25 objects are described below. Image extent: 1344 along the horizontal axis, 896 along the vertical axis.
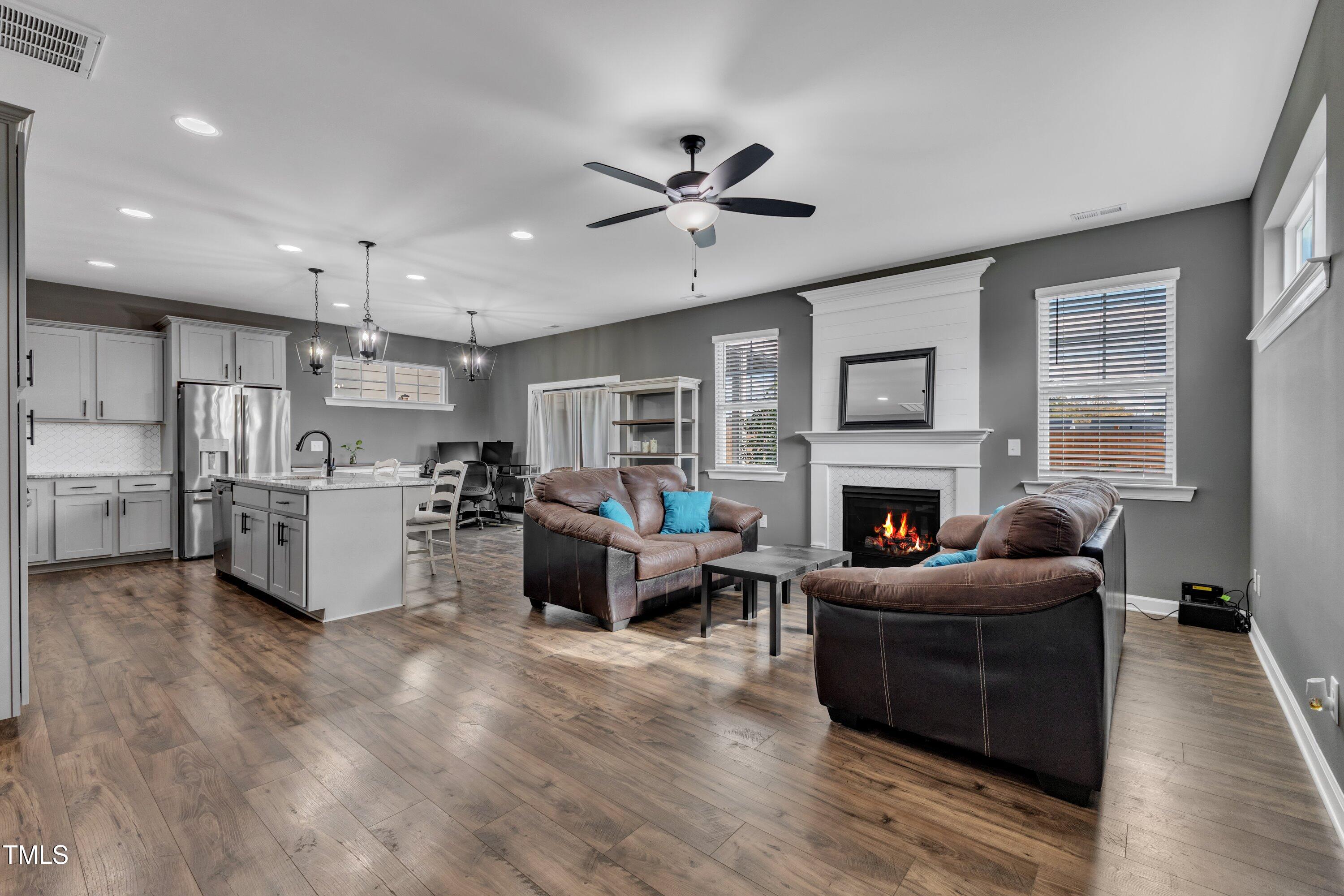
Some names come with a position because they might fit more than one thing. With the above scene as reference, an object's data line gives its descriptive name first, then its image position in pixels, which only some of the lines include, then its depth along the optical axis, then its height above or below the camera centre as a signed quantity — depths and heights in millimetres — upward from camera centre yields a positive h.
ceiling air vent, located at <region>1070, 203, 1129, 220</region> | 3969 +1529
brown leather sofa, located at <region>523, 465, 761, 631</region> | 3713 -705
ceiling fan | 2822 +1227
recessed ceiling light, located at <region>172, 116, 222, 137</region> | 2914 +1527
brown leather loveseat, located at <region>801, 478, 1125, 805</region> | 1859 -676
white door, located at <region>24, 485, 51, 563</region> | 5328 -761
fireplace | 5141 -729
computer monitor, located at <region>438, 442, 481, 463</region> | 8836 -157
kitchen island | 3854 -670
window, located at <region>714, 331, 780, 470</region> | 6297 +451
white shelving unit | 6730 +265
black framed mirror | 5129 +451
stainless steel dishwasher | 4938 -688
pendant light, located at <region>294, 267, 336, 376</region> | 4953 +726
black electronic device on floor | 3646 -1024
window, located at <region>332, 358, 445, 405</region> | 7992 +815
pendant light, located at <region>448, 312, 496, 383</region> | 6074 +806
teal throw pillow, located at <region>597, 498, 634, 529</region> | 4141 -481
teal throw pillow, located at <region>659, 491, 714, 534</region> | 4672 -551
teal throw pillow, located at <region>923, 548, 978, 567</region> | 2498 -485
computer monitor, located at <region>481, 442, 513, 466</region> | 9023 -190
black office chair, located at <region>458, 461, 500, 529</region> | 8273 -591
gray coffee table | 3240 -709
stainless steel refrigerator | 6047 -20
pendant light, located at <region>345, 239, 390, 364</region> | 4773 +786
